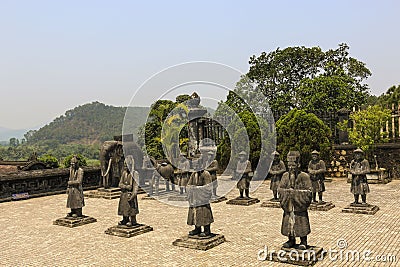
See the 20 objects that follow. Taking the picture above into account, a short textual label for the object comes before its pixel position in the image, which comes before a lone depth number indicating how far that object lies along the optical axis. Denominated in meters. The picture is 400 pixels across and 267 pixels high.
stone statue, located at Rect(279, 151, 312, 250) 7.83
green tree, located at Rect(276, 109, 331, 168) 20.09
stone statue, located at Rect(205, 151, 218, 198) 12.36
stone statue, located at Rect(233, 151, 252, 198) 14.35
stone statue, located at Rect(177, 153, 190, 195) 10.27
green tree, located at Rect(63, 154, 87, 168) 28.42
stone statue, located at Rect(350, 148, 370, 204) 12.23
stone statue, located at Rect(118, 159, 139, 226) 10.26
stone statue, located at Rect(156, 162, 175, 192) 16.61
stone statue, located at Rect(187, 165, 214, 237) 9.09
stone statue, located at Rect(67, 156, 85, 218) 11.73
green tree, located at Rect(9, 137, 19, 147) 89.03
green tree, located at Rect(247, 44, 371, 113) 30.05
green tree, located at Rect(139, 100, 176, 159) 22.35
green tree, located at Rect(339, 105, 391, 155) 19.59
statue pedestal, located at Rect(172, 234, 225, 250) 8.78
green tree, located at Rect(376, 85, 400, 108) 35.85
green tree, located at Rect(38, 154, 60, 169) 26.46
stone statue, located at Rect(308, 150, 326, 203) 13.00
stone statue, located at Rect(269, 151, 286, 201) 14.12
